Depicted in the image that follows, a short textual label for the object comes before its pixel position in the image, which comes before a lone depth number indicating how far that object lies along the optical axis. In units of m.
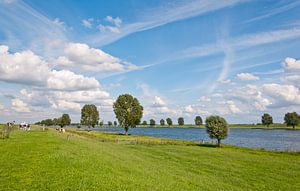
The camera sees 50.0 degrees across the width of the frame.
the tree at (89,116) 193.62
